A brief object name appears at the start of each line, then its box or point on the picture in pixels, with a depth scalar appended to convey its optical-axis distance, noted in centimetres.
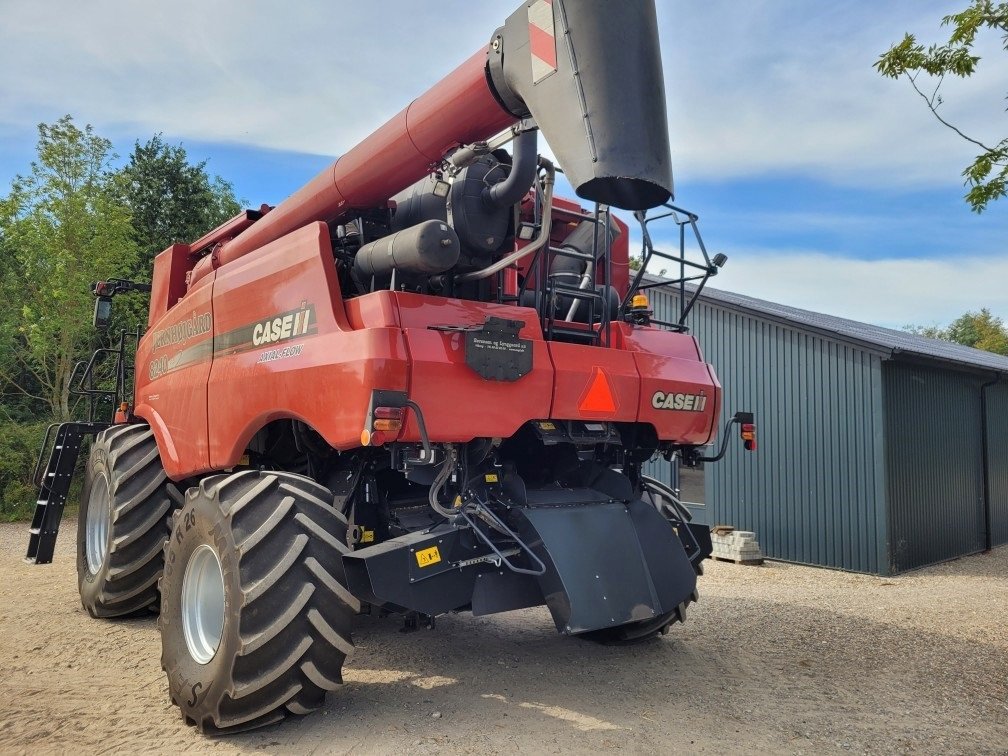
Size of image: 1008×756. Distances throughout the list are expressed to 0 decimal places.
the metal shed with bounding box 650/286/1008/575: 1059
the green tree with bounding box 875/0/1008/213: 552
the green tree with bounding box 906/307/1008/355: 4659
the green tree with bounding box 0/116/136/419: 1584
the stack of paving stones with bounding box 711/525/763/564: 1099
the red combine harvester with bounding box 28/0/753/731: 362
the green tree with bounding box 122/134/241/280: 1970
